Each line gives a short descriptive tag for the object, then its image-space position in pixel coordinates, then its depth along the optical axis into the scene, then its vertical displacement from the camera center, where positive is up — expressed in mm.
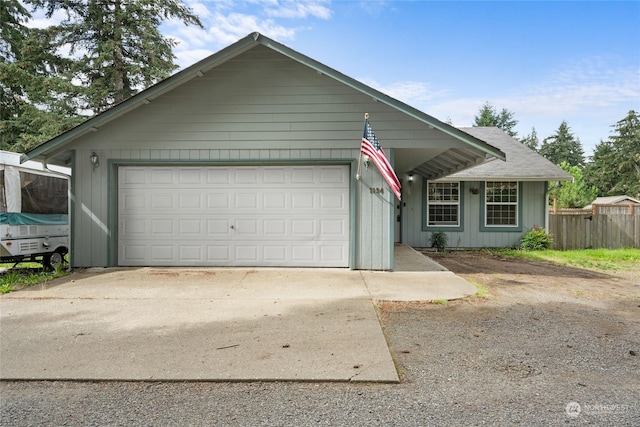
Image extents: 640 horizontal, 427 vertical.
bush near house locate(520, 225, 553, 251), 12508 -990
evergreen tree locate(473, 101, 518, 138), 47938 +12908
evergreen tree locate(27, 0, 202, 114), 17562 +8294
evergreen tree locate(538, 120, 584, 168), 58719 +10660
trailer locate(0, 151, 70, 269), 7789 -85
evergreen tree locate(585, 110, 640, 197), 41438 +6032
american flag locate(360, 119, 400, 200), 7074 +1114
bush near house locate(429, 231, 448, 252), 12570 -1016
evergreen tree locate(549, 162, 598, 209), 36062 +1878
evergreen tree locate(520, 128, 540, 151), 64419 +13160
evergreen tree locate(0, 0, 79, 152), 16953 +5991
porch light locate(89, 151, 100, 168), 7883 +1097
